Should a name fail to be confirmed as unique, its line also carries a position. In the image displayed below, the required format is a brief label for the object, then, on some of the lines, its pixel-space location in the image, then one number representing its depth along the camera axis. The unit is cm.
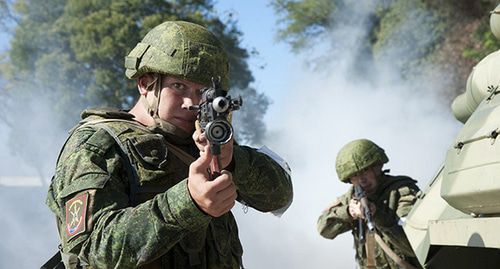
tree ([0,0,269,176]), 2302
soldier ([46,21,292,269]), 281
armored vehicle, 392
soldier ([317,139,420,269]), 724
